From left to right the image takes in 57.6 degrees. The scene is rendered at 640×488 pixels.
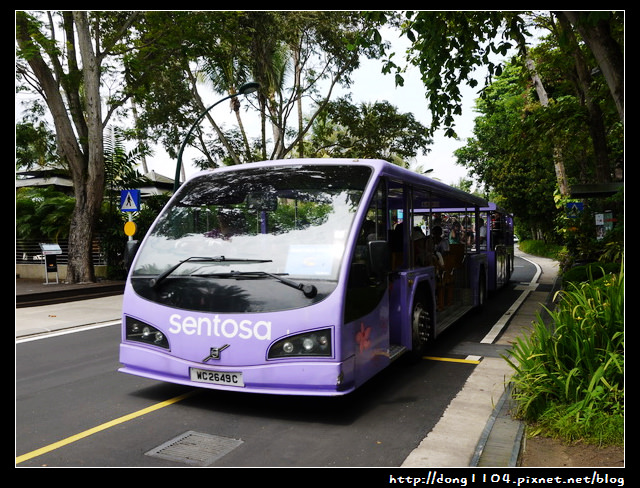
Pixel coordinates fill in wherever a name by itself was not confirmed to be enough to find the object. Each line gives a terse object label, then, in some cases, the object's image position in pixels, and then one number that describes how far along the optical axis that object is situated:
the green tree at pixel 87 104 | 17.20
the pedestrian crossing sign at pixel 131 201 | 15.74
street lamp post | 17.75
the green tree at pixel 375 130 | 25.14
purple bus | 4.99
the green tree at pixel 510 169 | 29.42
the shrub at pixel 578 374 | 4.44
